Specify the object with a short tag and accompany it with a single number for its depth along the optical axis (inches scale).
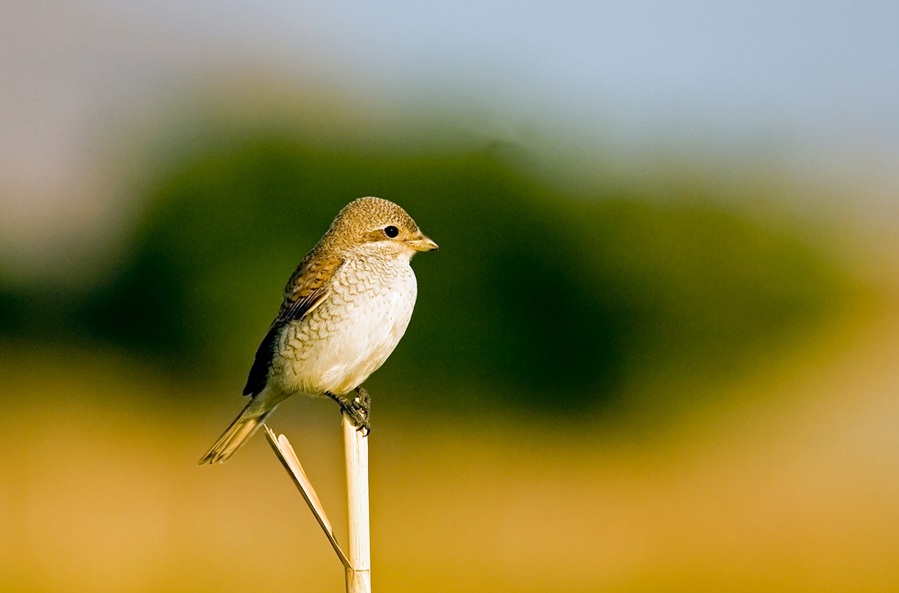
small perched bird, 257.8
